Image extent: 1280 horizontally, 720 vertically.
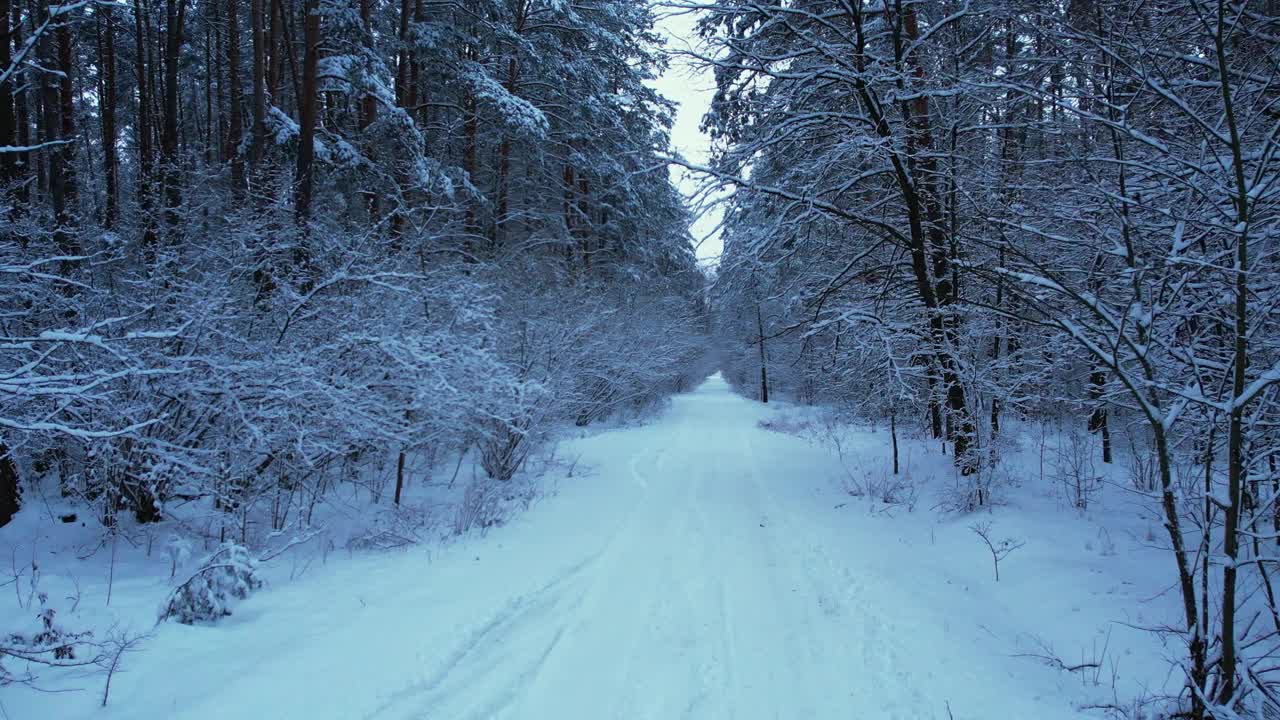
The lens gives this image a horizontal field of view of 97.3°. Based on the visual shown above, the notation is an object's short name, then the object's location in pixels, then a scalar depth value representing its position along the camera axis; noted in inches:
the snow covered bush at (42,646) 116.2
